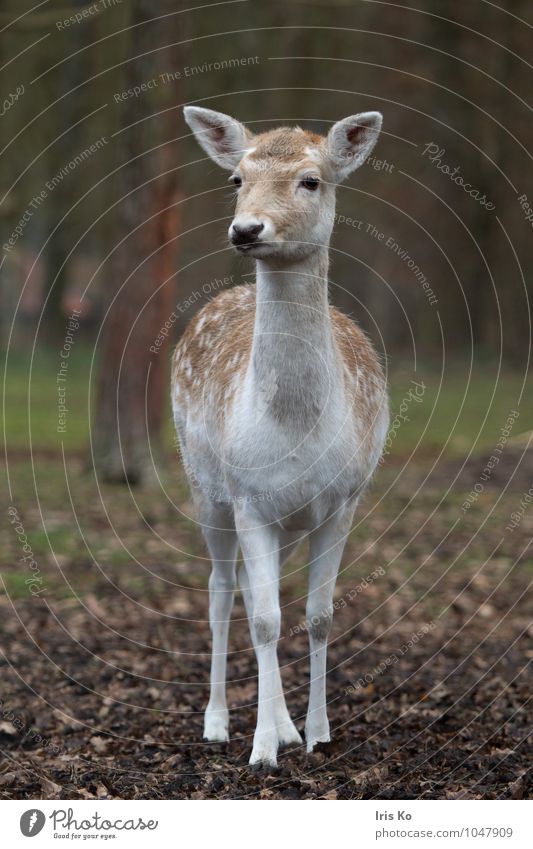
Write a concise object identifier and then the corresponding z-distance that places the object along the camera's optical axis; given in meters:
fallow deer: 6.65
